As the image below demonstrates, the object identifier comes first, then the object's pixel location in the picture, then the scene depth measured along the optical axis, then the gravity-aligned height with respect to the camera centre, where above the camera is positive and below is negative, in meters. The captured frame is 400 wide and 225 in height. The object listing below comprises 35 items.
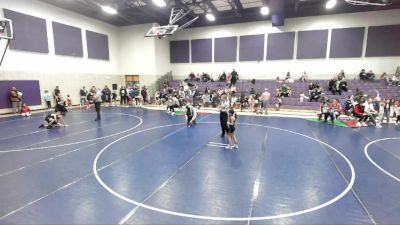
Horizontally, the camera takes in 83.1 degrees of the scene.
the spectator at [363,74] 18.76 +0.89
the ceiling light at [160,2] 14.61 +5.39
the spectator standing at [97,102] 12.52 -0.94
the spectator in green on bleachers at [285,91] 18.47 -0.50
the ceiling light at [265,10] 17.74 +6.02
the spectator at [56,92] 17.38 -0.53
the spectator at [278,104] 16.75 -1.43
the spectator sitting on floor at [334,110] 11.83 -1.36
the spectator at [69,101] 18.27 -1.33
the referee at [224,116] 8.47 -1.16
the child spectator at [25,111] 14.70 -1.68
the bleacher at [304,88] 16.91 -0.29
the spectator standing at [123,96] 20.45 -1.00
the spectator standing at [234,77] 21.06 +0.70
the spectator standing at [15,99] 14.88 -0.91
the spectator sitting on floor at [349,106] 13.90 -1.29
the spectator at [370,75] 18.55 +0.80
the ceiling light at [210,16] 19.97 +6.12
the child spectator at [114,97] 22.45 -1.19
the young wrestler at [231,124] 7.42 -1.31
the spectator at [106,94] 20.81 -0.83
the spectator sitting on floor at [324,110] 12.11 -1.37
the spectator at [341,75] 18.55 +0.82
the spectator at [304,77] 20.34 +0.71
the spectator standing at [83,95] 19.40 -0.85
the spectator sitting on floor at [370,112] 11.30 -1.36
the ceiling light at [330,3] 15.85 +5.81
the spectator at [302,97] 17.55 -0.94
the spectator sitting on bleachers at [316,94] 17.17 -0.69
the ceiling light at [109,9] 16.62 +5.67
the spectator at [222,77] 22.47 +0.79
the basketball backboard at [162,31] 16.90 +4.15
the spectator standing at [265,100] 14.46 -0.97
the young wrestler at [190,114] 11.37 -1.46
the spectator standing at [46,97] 16.91 -0.89
